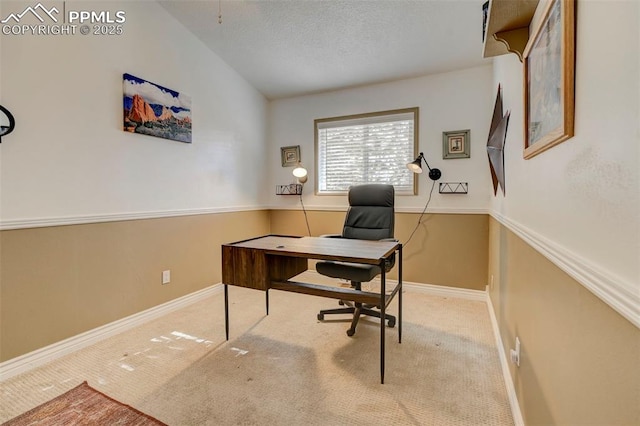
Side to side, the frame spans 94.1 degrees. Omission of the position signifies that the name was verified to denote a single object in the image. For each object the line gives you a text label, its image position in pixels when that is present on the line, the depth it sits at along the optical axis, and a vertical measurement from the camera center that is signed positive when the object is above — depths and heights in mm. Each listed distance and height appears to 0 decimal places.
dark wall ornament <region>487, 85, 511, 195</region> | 2022 +433
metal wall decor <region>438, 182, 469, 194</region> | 3113 +150
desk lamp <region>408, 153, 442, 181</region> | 3012 +354
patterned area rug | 1447 -1053
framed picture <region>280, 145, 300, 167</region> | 3967 +648
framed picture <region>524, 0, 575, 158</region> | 794 +396
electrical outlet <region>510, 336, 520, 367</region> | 1429 -754
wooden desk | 1817 -408
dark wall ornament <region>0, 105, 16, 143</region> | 1730 +491
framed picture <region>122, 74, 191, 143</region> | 2416 +829
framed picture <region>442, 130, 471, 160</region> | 3080 +606
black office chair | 2412 -176
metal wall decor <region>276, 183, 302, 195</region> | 3949 +190
